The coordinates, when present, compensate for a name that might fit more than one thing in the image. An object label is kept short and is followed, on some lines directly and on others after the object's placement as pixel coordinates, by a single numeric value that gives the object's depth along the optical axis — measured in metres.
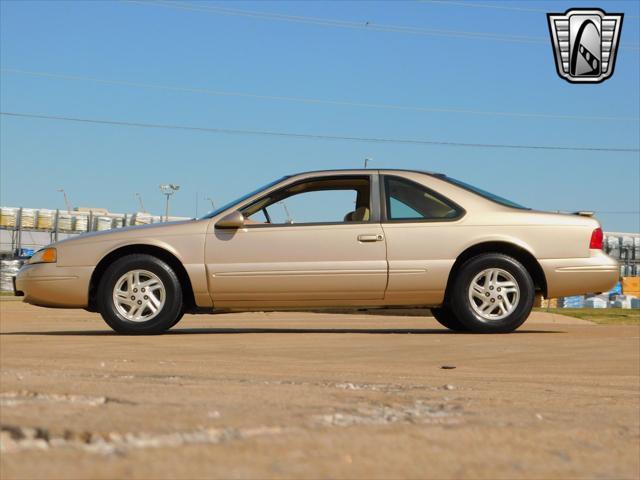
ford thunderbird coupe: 8.30
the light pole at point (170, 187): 63.78
